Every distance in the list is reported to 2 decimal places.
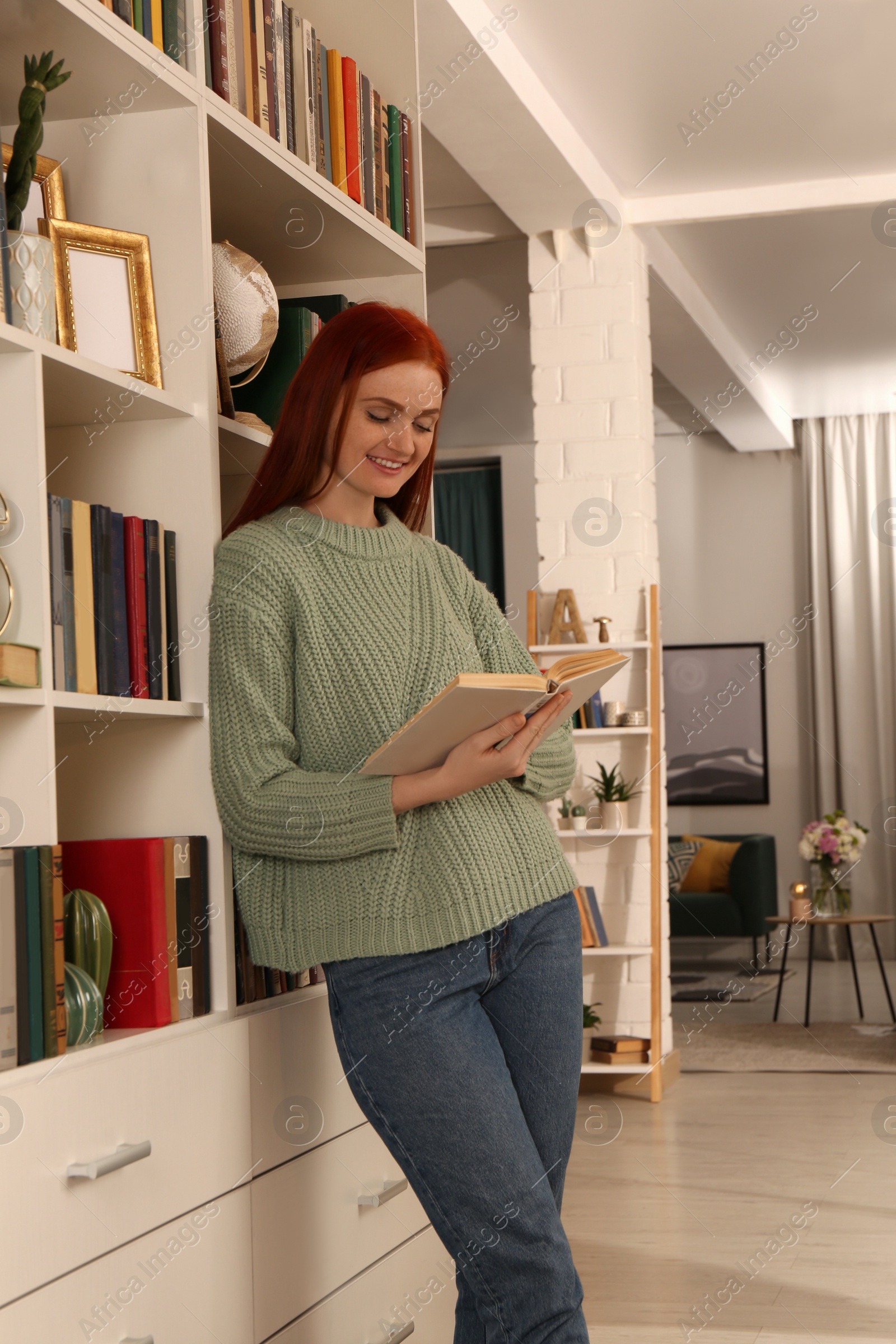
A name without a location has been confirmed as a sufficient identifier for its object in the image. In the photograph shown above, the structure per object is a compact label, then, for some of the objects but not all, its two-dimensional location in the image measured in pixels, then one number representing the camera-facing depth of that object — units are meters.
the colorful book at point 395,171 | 2.23
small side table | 5.42
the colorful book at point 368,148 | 2.13
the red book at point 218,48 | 1.73
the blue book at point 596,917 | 4.20
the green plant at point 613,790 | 4.29
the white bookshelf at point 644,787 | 4.21
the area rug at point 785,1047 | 4.72
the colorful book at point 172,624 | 1.58
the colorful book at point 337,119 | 2.06
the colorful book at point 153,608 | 1.54
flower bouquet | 5.74
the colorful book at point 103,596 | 1.45
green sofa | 7.14
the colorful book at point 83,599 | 1.41
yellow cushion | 7.38
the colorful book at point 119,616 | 1.47
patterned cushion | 7.43
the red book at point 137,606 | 1.50
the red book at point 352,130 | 2.08
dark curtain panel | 8.24
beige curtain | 7.80
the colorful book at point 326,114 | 2.04
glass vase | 5.71
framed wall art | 8.16
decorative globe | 1.81
